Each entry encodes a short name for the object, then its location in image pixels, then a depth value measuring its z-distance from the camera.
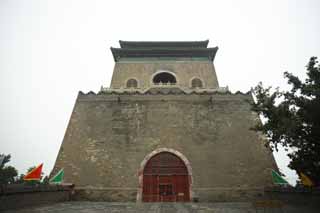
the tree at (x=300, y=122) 6.40
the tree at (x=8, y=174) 26.72
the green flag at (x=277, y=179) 10.29
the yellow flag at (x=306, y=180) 7.34
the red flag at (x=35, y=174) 8.80
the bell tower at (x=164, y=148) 10.78
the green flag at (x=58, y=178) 10.51
